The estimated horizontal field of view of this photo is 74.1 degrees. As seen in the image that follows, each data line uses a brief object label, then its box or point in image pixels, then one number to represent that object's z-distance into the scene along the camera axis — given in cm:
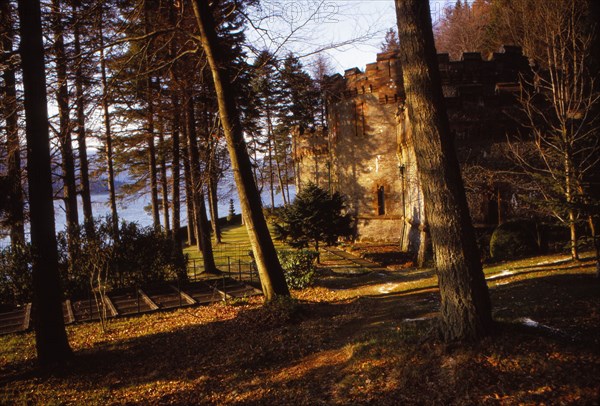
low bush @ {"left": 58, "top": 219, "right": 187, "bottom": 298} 1401
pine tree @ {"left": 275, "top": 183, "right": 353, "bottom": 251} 2036
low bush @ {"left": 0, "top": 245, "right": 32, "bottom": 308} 1289
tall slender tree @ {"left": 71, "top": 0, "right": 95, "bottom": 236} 870
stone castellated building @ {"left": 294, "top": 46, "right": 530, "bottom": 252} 1711
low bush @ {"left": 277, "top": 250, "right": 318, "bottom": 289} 1426
